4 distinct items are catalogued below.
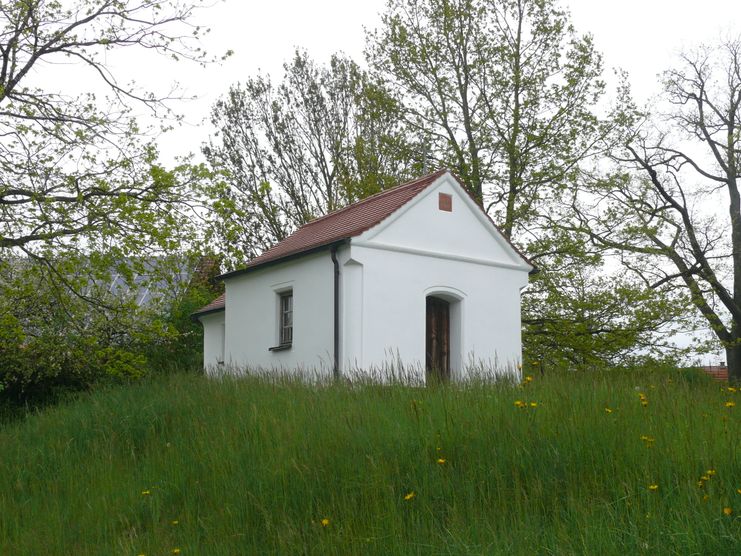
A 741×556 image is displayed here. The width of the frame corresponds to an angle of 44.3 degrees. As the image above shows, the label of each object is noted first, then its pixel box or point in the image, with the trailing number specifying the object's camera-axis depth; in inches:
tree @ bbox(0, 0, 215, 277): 605.0
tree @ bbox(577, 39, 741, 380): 1125.7
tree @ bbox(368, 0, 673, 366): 1089.4
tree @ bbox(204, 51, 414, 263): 1427.2
